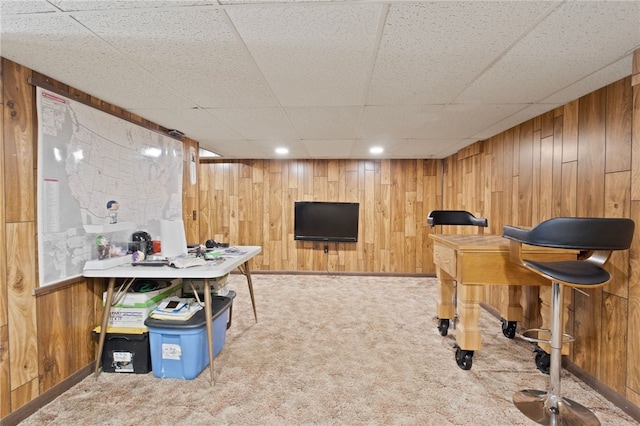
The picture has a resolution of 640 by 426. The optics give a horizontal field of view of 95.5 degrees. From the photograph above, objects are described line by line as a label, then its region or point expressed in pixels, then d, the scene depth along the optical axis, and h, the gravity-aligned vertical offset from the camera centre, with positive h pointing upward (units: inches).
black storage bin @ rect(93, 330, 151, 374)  84.4 -42.9
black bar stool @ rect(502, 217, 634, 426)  55.9 -14.3
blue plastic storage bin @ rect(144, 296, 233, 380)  80.9 -40.0
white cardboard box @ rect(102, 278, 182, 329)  84.7 -30.9
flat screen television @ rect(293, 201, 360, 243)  199.8 -10.9
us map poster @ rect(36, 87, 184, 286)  72.2 +7.1
